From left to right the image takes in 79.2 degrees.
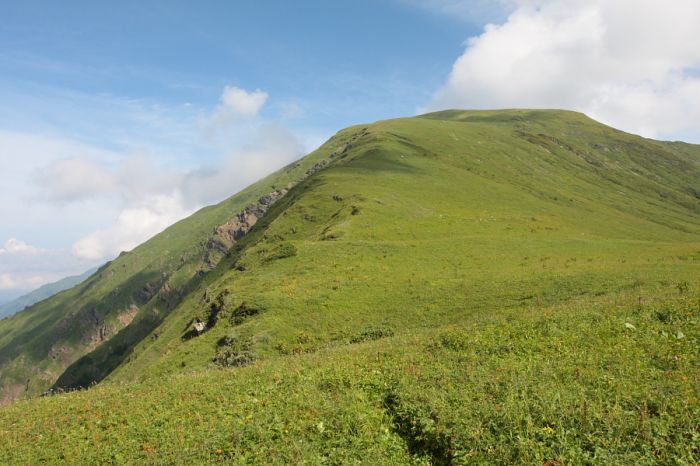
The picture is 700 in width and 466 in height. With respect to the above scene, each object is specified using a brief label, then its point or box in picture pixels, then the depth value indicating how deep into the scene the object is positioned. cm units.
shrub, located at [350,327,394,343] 2955
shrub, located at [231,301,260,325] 3747
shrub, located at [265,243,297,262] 5200
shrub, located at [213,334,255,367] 3011
